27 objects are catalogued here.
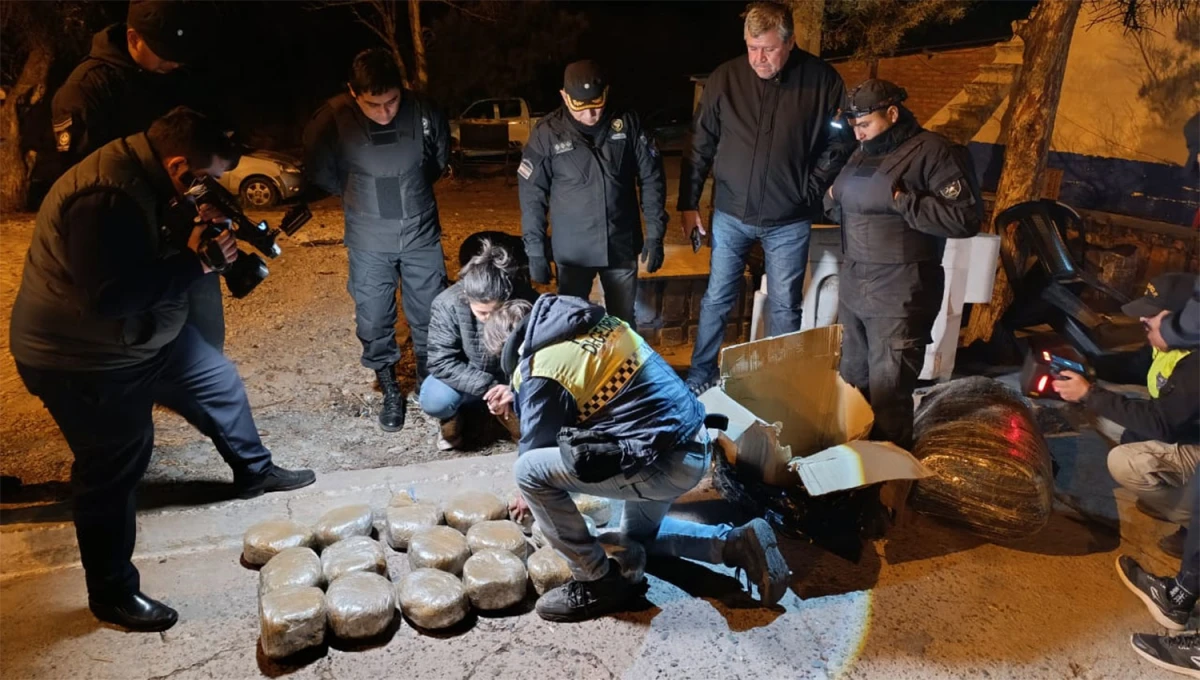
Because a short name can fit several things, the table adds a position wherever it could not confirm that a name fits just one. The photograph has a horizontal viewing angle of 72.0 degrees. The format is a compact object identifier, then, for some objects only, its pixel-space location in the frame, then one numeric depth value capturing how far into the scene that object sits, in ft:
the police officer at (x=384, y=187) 13.56
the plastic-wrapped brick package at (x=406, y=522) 11.06
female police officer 11.71
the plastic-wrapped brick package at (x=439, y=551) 10.28
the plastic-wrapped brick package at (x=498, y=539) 10.64
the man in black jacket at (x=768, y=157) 13.85
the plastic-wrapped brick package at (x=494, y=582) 9.80
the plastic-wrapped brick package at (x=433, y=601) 9.48
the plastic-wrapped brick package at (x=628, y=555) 10.18
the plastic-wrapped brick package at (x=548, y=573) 10.21
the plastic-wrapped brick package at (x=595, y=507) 11.55
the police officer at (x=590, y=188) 13.83
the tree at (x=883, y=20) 26.22
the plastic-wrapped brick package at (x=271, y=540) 10.57
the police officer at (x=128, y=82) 10.91
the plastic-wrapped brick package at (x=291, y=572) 9.71
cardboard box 10.69
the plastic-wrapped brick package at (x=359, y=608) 9.25
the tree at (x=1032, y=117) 18.80
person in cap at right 10.74
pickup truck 47.73
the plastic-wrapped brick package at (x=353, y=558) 10.09
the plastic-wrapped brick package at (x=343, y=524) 10.94
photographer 8.75
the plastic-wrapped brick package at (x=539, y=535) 11.05
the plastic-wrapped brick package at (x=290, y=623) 8.89
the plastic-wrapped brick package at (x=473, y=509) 11.30
